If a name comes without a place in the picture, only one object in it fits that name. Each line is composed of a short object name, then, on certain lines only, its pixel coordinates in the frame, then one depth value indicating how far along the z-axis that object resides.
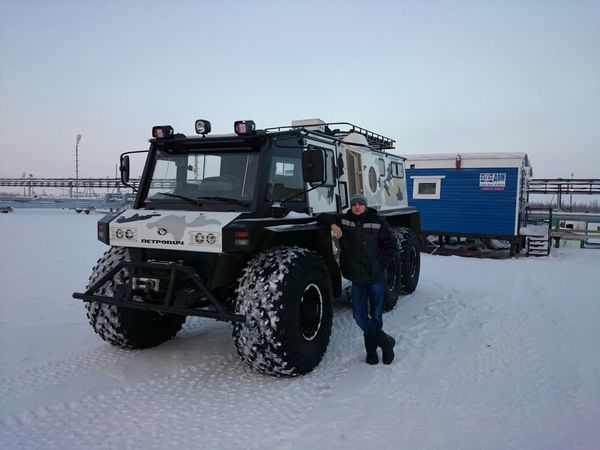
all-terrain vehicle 4.12
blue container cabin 14.18
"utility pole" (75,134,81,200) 40.50
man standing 4.75
